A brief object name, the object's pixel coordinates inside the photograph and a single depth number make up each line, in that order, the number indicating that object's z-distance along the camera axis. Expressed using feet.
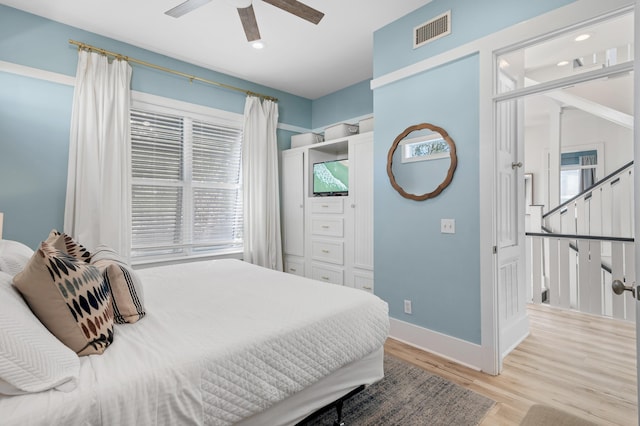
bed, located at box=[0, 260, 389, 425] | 3.02
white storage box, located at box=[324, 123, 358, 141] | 12.29
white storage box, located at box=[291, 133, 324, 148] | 13.72
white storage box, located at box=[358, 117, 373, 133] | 11.36
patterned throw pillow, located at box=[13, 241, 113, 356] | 3.48
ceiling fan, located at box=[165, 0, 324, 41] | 6.55
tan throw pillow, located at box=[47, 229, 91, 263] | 5.25
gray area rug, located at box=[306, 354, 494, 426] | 5.63
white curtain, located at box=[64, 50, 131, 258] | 9.23
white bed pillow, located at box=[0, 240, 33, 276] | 4.48
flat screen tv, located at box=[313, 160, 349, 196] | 11.98
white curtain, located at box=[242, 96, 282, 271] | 13.09
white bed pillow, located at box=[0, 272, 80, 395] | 2.77
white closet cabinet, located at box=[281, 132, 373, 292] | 11.13
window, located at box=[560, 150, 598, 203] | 19.67
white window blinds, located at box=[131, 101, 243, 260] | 10.94
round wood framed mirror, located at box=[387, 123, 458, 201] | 8.23
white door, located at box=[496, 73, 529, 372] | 8.18
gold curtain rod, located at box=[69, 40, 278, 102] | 9.48
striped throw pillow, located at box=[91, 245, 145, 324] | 4.65
